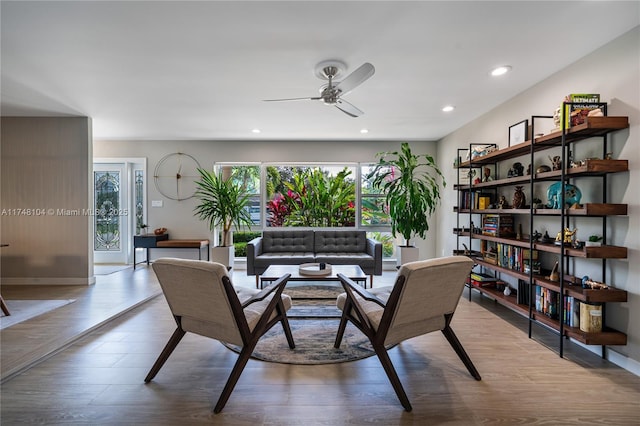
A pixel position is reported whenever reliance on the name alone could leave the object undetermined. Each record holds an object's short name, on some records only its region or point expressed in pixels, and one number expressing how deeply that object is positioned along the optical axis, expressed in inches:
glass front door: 232.7
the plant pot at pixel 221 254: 199.3
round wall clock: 227.3
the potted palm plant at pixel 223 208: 200.1
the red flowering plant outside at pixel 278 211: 233.5
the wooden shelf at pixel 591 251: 84.1
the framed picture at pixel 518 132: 120.6
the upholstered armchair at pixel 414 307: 70.8
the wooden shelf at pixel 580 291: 84.3
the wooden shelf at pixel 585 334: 85.6
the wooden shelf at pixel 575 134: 85.0
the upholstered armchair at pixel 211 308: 70.1
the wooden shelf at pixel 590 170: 84.2
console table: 208.4
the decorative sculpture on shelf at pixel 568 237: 92.9
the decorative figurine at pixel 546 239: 105.3
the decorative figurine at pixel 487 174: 145.3
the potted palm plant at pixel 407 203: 188.1
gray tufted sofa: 177.9
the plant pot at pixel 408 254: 193.5
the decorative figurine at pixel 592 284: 87.1
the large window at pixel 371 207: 233.1
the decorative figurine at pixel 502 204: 131.9
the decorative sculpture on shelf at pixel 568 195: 95.1
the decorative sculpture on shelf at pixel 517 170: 123.0
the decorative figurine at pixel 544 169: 104.9
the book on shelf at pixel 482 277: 143.1
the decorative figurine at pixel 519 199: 122.9
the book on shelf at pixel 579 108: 90.9
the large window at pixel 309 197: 229.9
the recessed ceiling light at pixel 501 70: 106.7
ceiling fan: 89.7
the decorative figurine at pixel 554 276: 100.7
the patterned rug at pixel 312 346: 91.5
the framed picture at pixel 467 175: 155.5
